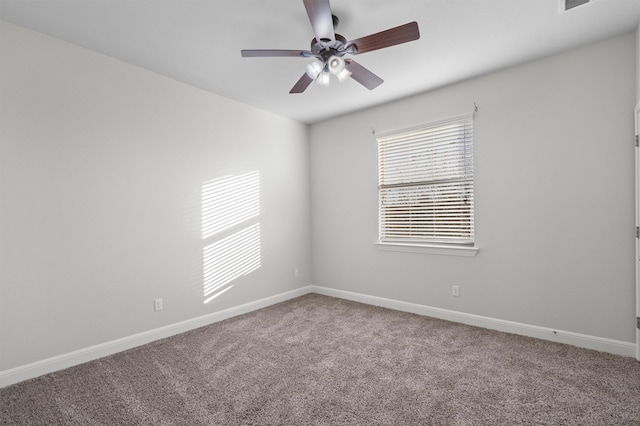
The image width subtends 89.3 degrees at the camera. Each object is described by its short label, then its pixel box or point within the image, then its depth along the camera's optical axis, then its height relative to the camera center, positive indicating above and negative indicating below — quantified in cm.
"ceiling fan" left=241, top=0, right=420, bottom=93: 189 +107
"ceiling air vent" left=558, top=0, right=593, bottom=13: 219 +136
